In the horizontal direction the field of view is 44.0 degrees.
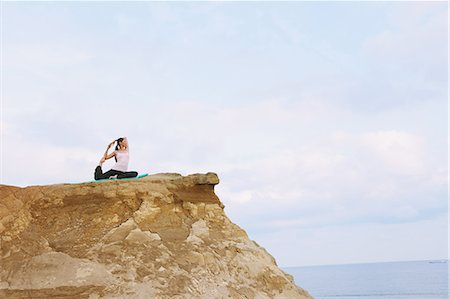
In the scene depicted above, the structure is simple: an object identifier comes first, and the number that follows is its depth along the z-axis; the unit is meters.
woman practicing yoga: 18.41
